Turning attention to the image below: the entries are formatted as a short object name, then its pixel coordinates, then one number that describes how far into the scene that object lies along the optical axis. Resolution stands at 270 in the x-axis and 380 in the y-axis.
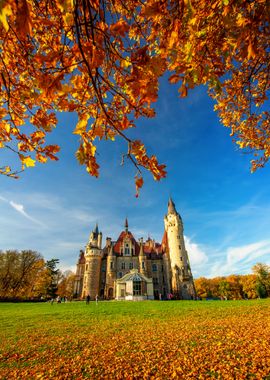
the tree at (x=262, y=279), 53.12
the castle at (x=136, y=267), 33.85
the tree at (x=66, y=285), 59.88
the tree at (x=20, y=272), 41.94
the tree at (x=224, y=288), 67.25
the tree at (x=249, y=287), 61.65
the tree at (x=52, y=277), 43.78
